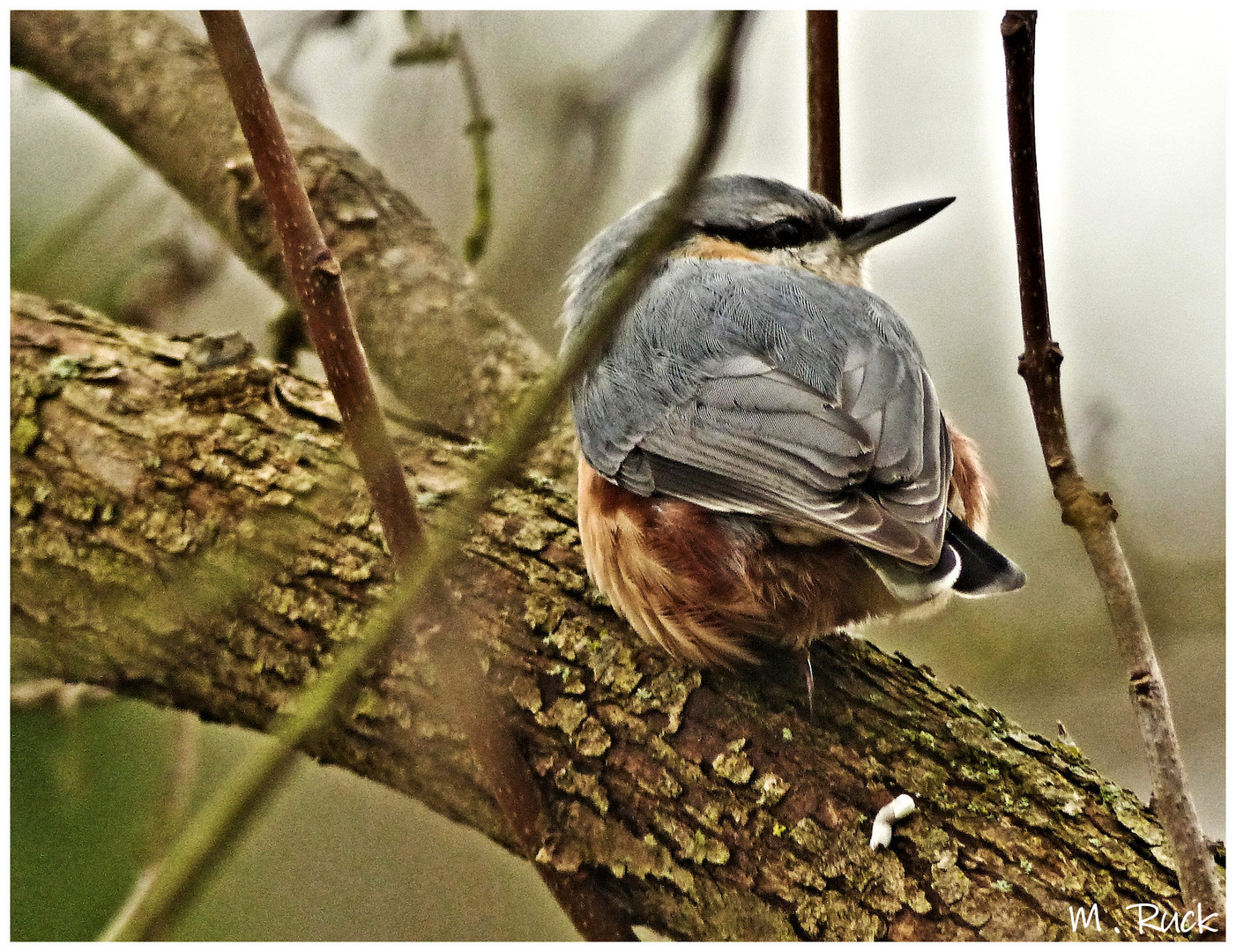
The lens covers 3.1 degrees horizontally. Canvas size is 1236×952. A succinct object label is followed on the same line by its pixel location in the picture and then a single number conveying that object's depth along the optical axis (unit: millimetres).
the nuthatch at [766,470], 3736
